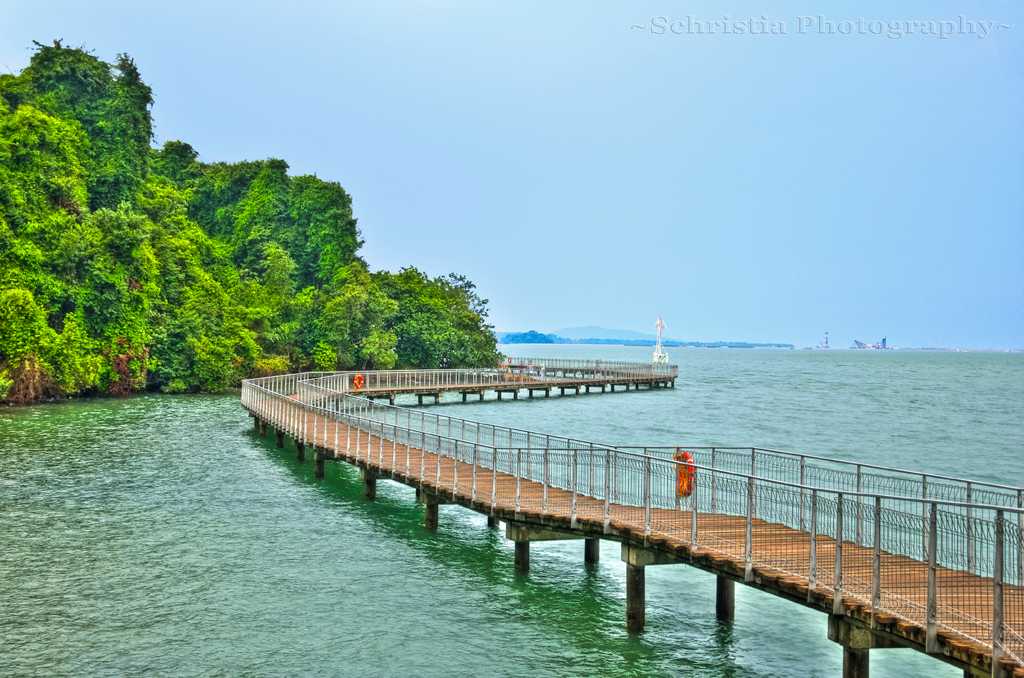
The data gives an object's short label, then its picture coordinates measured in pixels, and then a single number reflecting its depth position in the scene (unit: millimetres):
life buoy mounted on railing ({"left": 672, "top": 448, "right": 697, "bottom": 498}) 18556
